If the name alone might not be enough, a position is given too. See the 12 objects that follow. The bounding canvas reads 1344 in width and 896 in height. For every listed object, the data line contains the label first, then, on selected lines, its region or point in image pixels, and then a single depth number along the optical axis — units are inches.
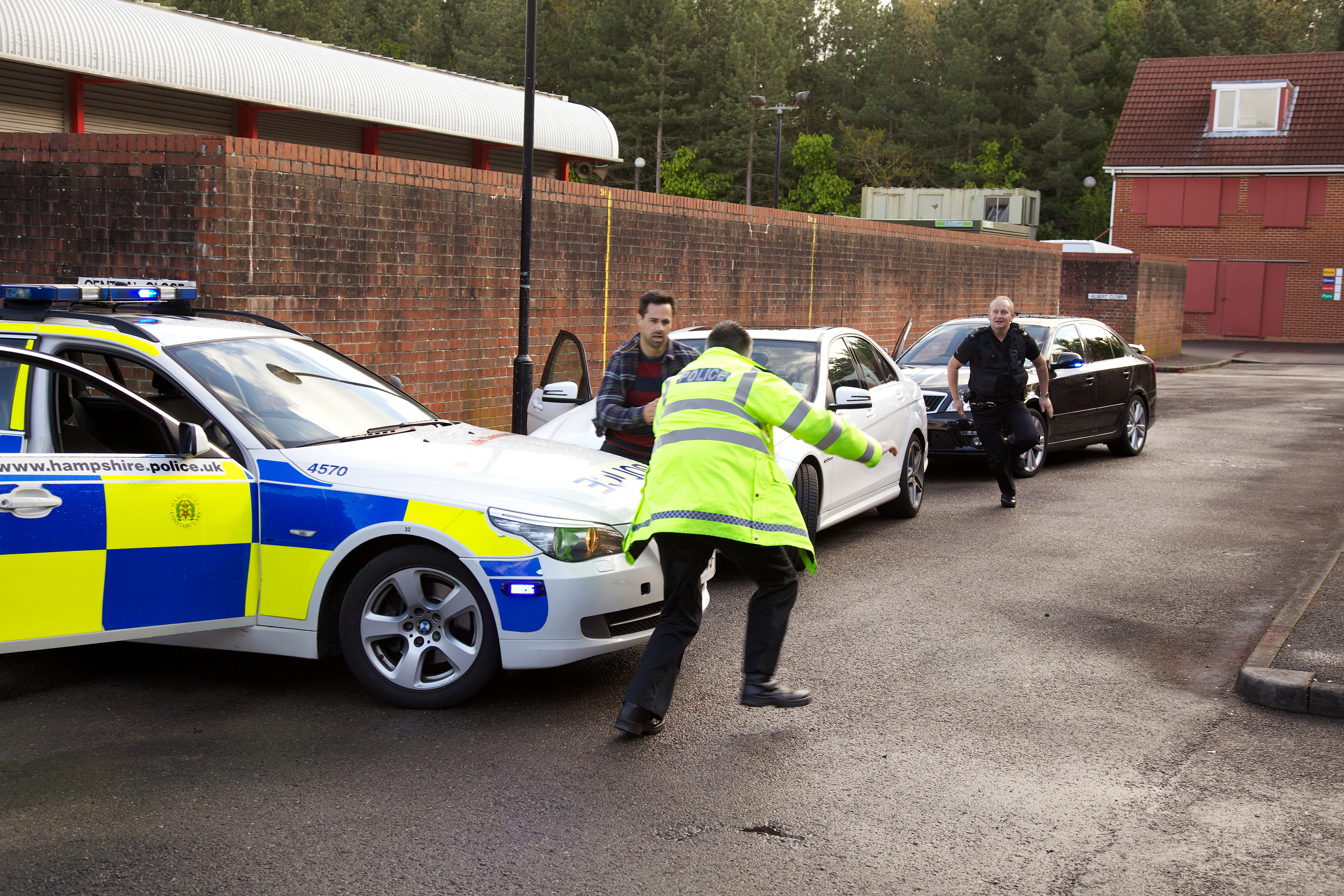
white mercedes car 335.9
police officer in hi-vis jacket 202.2
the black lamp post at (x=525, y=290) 480.7
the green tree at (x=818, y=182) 2225.6
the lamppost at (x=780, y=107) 1316.4
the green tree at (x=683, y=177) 2331.4
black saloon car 502.0
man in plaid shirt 271.3
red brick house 1668.3
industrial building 669.9
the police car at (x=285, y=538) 204.4
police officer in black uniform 427.8
